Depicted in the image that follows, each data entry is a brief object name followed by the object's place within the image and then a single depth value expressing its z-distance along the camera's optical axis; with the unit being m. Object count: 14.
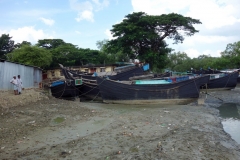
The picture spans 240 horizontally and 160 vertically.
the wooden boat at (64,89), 17.72
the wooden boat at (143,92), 14.45
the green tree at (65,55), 34.03
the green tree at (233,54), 36.05
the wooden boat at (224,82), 22.90
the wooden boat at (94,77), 17.56
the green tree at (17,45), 38.42
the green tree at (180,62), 53.02
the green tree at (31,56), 26.47
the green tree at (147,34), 25.39
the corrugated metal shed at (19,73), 13.27
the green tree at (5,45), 36.53
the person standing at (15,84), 12.48
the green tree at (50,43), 39.06
